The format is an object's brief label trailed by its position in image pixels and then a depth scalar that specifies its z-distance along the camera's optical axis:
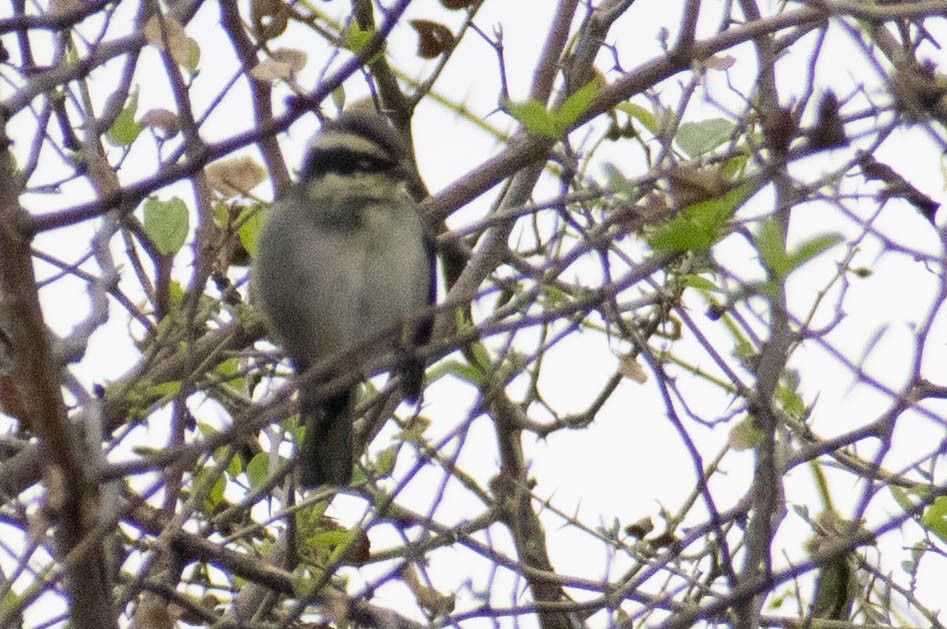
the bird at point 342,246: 7.05
